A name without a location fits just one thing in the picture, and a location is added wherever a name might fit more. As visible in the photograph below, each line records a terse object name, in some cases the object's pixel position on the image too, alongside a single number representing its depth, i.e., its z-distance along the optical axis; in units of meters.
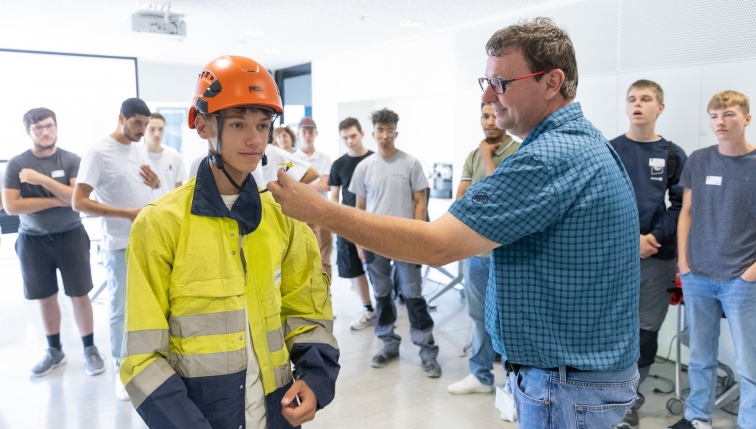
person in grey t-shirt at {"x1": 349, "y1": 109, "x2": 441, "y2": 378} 3.88
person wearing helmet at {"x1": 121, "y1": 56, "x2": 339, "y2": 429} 1.33
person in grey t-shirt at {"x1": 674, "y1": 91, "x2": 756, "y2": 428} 2.85
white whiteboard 8.43
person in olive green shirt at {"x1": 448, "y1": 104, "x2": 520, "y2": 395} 3.42
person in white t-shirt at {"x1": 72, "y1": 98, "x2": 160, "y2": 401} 3.41
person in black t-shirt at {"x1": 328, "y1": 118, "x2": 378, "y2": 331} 4.70
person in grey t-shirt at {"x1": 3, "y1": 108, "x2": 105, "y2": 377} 3.77
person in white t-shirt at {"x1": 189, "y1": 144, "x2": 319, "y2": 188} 3.68
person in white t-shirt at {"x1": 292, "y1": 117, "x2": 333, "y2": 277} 5.47
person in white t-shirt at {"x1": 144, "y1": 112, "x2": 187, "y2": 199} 3.88
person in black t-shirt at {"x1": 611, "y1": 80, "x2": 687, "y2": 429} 3.21
